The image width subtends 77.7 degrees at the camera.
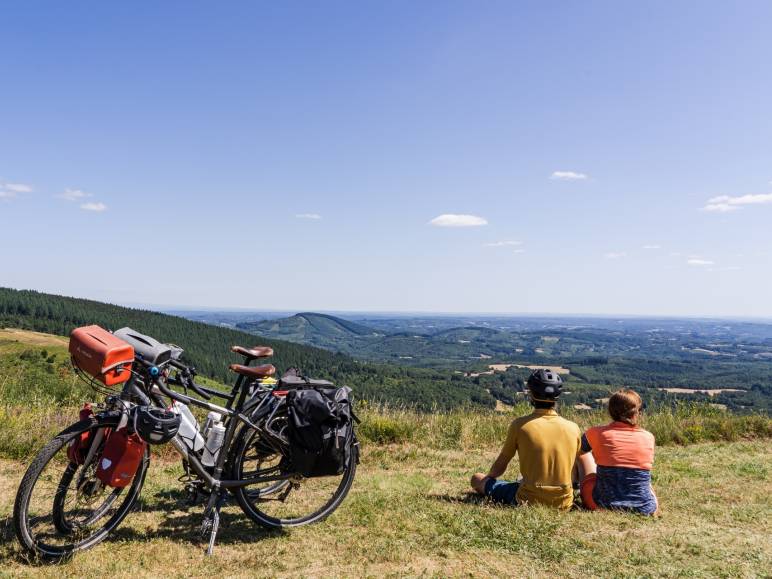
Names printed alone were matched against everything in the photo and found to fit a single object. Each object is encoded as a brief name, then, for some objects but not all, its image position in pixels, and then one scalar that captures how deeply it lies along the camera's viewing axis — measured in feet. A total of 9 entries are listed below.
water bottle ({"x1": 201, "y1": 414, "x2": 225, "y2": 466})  15.31
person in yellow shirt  16.96
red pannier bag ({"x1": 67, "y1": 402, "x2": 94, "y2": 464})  13.69
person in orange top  17.13
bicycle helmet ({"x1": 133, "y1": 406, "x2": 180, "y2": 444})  13.61
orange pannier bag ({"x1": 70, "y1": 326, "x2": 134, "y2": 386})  13.15
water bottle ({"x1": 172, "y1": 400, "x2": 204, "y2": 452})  14.98
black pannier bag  14.88
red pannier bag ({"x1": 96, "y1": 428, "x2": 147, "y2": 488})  13.70
